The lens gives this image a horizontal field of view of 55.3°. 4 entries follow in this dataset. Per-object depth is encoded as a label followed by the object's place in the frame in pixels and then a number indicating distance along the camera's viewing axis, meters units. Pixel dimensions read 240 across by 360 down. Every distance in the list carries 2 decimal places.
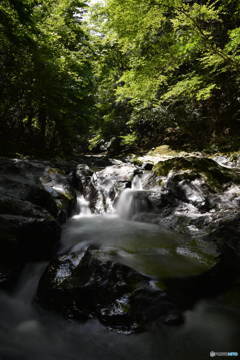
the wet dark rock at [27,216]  3.74
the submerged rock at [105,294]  2.72
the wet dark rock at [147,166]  10.03
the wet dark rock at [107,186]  7.49
